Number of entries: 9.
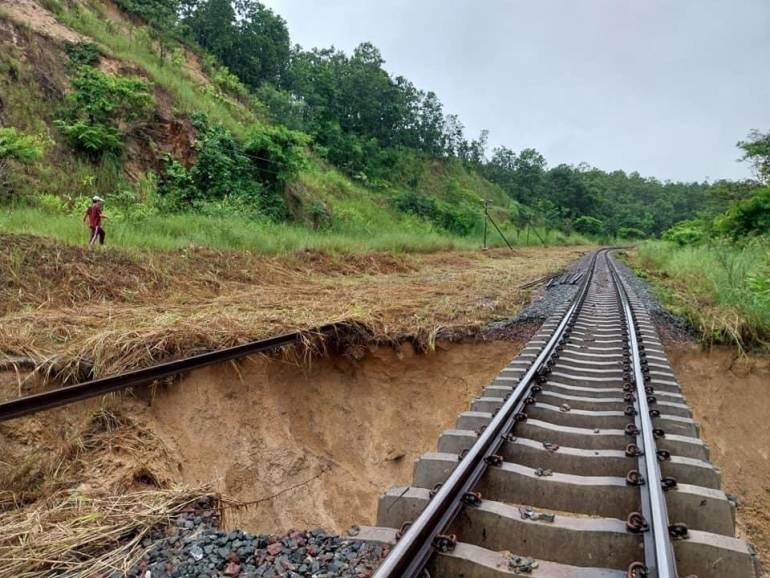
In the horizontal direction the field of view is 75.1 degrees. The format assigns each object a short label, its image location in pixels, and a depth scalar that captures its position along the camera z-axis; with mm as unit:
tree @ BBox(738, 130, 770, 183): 21259
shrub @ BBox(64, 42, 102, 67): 15148
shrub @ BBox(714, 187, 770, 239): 14984
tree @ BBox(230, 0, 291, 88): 36000
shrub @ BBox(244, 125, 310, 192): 17194
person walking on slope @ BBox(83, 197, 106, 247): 8883
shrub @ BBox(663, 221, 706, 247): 21906
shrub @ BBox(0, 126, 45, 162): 10461
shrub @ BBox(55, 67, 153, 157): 12836
